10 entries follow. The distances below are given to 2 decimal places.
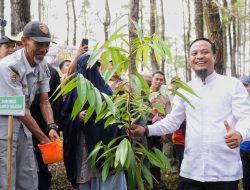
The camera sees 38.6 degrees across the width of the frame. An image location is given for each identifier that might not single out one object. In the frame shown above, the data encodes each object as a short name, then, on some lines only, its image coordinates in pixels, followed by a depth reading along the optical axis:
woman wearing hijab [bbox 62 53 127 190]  3.26
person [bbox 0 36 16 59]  4.11
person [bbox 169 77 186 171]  4.84
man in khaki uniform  2.80
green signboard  2.48
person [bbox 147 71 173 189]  5.22
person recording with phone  4.01
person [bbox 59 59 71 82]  5.34
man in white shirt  2.62
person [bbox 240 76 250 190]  4.48
